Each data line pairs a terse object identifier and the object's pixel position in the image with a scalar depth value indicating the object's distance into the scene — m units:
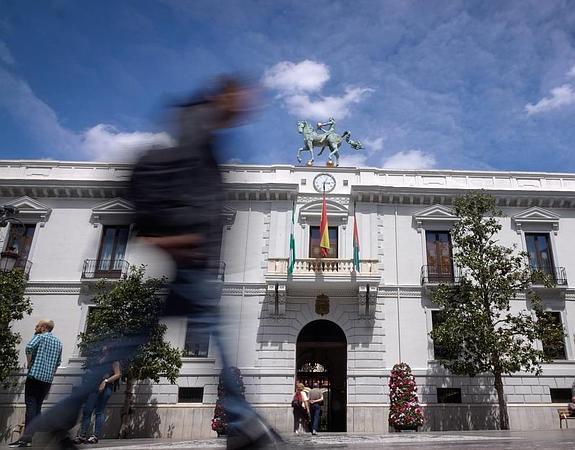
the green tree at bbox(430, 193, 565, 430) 15.45
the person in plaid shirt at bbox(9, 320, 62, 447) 5.81
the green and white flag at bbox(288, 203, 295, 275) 17.78
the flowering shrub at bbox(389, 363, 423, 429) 15.17
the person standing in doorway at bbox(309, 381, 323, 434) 14.47
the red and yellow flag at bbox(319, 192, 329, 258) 18.06
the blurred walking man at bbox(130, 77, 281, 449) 2.46
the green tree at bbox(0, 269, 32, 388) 15.90
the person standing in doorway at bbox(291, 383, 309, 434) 14.73
